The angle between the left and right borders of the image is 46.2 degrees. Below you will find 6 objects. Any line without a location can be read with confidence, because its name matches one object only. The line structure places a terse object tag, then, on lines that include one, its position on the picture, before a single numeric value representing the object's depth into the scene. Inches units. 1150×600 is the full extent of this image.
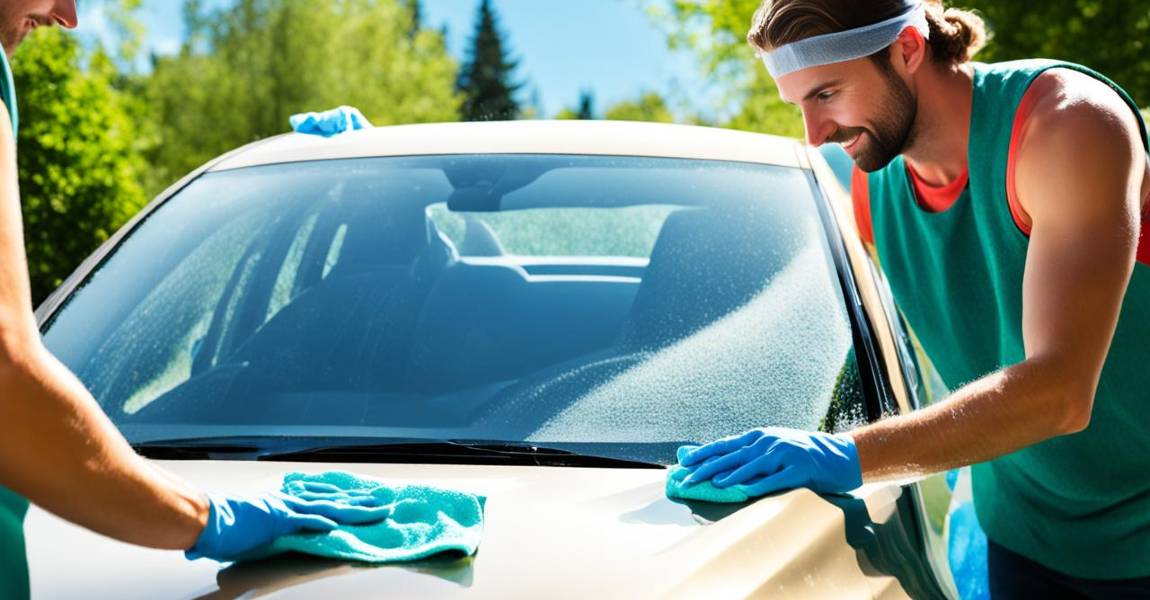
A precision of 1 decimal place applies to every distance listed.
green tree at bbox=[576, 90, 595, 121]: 2911.9
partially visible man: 50.9
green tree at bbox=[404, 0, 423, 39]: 2819.1
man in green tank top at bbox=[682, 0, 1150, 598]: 73.6
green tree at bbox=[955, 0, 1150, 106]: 548.1
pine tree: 2650.1
